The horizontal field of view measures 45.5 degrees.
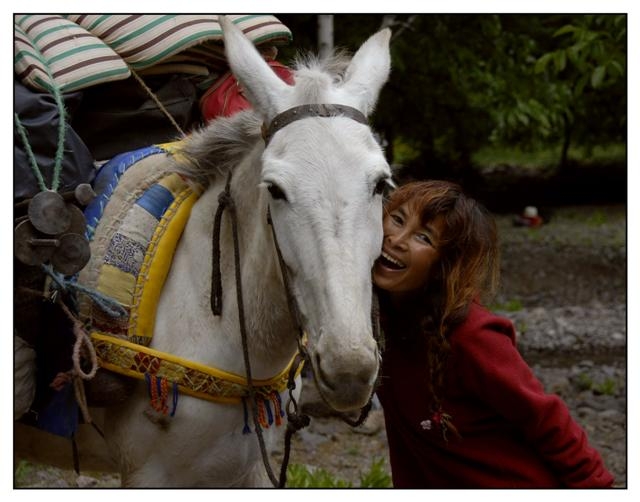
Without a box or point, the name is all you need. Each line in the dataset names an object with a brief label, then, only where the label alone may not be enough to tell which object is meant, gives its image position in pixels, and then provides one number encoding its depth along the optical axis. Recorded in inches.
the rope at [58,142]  93.0
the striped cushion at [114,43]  106.2
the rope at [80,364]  90.5
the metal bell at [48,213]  88.6
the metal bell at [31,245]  88.5
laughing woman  91.4
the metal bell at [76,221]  92.0
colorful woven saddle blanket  93.9
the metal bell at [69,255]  90.1
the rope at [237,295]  92.0
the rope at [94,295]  91.5
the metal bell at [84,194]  92.5
